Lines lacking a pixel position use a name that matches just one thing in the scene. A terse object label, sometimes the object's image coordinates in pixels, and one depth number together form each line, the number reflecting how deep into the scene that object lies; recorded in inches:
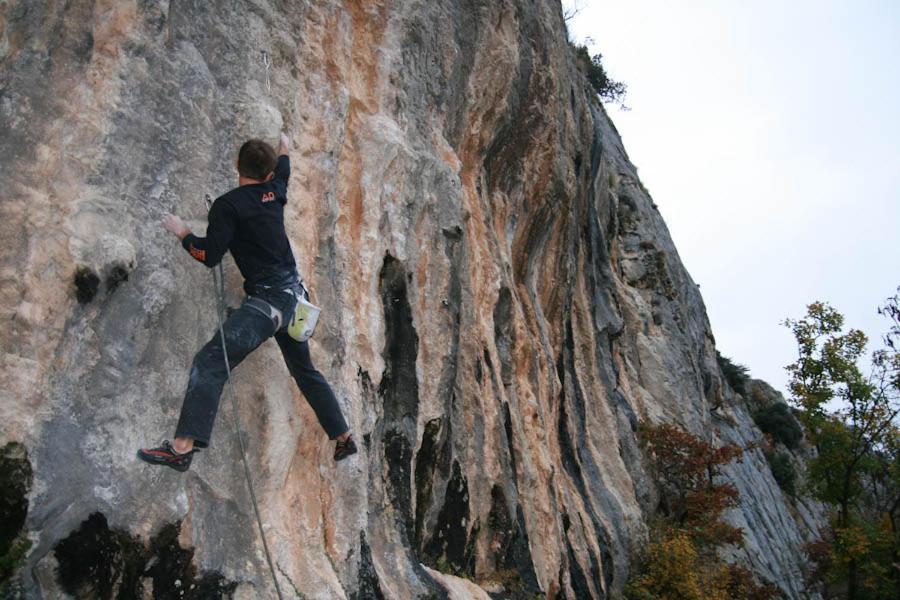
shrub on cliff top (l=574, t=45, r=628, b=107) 1492.4
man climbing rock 200.5
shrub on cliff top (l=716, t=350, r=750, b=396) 1586.1
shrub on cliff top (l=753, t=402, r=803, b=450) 1596.9
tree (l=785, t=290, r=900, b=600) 925.2
